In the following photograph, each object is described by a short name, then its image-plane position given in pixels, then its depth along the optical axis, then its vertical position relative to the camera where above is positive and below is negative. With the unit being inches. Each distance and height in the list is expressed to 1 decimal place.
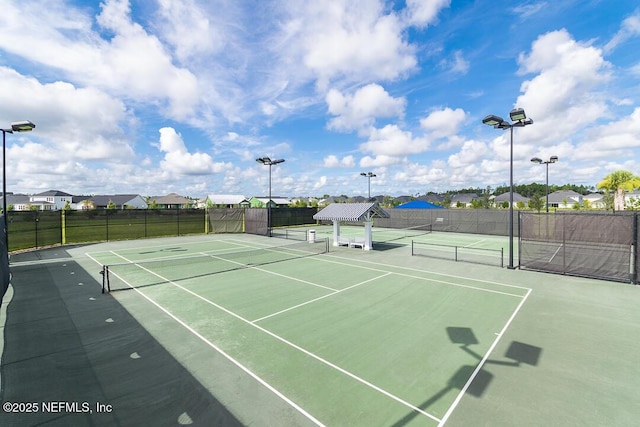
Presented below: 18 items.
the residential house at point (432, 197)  4533.5 +206.6
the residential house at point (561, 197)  3454.7 +151.0
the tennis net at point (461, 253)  687.9 -112.9
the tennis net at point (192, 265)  495.8 -113.0
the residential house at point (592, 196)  3992.4 +179.2
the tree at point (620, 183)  1510.8 +133.8
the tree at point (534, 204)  1863.9 +36.5
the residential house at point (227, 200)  3575.3 +129.7
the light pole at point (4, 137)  537.6 +140.5
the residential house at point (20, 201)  3927.9 +134.8
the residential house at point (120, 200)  3787.6 +140.8
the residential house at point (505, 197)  3774.6 +167.4
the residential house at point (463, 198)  4322.8 +179.2
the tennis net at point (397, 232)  1112.2 -97.2
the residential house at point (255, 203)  3068.9 +81.9
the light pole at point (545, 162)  962.7 +160.1
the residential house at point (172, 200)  4082.2 +155.2
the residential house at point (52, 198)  4409.5 +197.1
